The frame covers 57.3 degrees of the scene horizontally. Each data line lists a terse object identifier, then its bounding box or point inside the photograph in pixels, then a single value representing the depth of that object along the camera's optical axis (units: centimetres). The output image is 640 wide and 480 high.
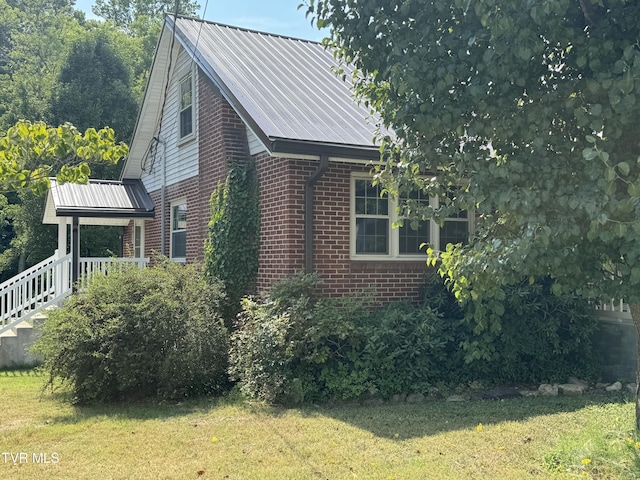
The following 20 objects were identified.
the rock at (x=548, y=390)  790
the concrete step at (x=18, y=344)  1112
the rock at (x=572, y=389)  796
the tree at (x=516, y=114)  397
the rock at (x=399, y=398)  777
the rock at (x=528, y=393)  790
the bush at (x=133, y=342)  786
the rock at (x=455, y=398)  773
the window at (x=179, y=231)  1344
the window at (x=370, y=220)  979
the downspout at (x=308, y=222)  914
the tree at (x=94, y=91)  2581
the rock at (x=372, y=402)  762
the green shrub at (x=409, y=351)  789
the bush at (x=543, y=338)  853
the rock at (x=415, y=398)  775
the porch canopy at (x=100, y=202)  1334
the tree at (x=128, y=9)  4675
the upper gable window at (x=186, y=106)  1305
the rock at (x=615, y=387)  812
